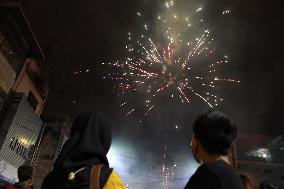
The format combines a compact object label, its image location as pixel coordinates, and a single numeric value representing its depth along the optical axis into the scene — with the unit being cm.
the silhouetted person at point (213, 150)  221
